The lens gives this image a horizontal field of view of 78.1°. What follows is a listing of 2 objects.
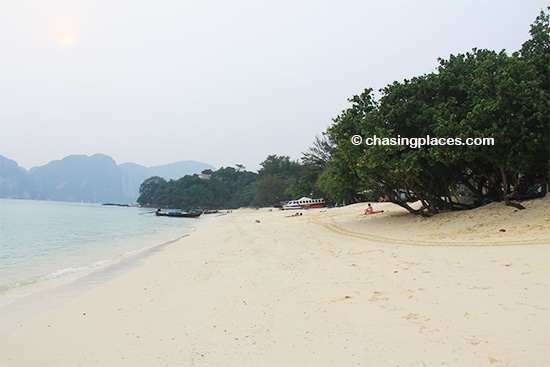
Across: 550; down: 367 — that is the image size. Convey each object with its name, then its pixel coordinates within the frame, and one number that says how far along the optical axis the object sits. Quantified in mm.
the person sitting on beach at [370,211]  21328
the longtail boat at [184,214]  53125
